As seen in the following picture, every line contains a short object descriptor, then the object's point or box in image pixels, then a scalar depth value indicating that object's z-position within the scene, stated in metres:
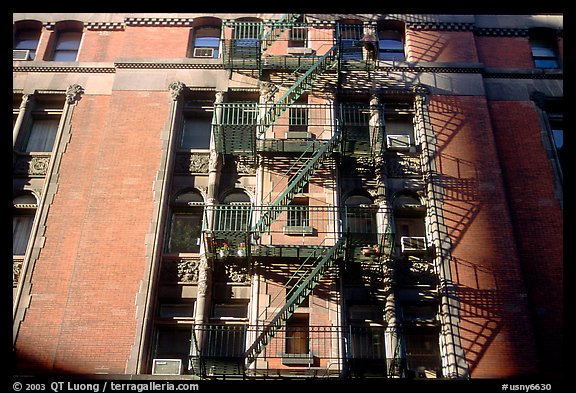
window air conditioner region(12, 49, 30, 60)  25.52
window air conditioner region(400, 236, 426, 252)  20.67
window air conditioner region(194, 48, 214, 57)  25.55
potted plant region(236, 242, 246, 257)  19.91
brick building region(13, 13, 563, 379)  19.11
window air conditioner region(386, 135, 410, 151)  22.81
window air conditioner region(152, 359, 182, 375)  18.61
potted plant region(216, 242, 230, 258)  20.00
